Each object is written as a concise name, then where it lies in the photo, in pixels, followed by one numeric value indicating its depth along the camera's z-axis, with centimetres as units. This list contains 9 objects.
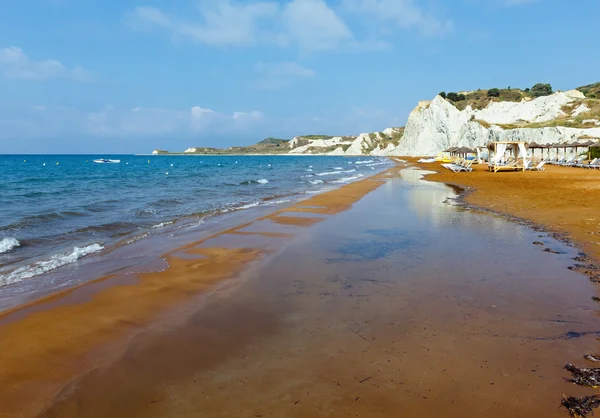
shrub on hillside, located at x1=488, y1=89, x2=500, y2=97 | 11025
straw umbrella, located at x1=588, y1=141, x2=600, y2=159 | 3632
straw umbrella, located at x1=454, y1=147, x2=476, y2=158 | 4838
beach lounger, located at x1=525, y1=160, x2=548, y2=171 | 3441
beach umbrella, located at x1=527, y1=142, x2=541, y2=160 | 4279
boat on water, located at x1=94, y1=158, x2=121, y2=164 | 11018
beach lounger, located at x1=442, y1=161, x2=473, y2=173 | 3773
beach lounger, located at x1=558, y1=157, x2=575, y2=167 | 3764
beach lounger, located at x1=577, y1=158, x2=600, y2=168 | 3249
